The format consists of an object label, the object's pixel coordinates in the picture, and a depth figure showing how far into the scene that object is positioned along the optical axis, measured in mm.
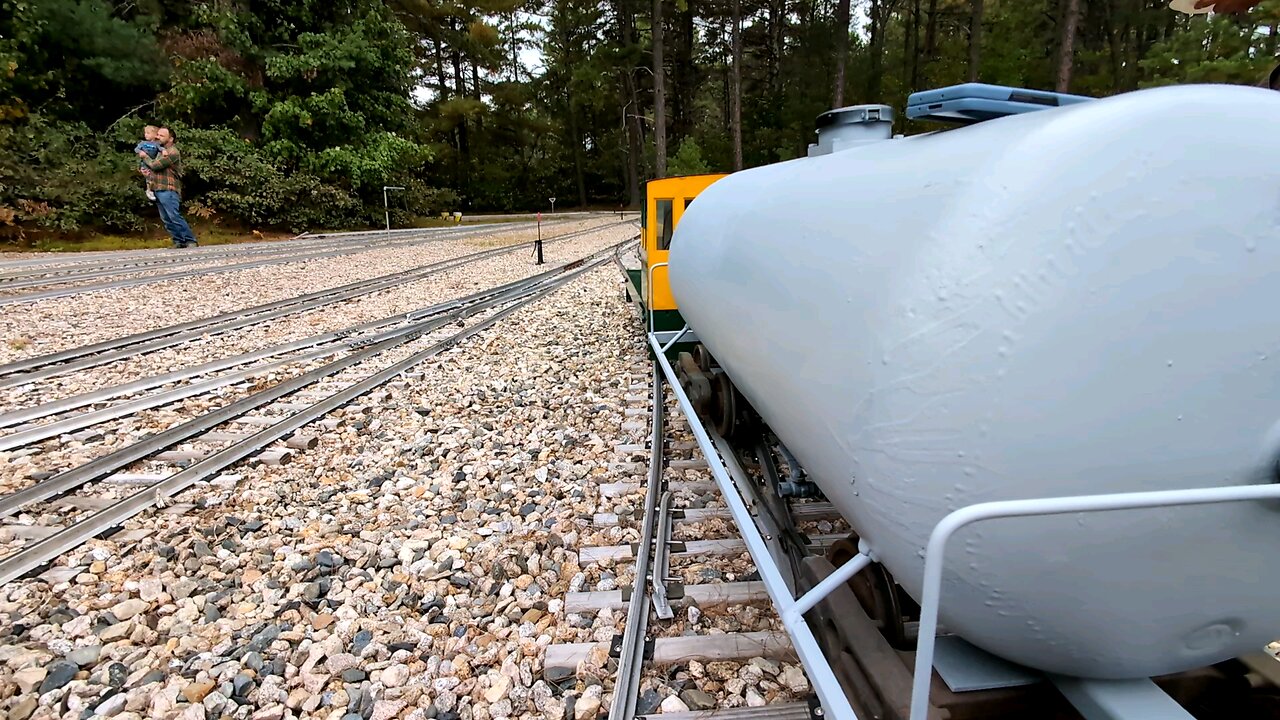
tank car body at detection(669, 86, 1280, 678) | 1338
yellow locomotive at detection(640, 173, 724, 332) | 6660
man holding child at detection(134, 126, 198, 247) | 15970
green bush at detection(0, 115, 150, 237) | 17984
